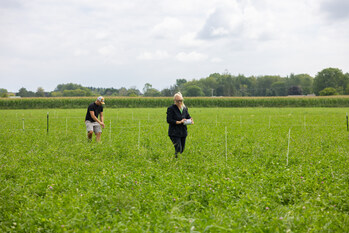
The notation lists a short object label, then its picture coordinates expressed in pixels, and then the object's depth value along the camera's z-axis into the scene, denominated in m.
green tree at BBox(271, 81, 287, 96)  138.25
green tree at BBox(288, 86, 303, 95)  130.62
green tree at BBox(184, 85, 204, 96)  129.50
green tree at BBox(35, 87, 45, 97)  138.19
